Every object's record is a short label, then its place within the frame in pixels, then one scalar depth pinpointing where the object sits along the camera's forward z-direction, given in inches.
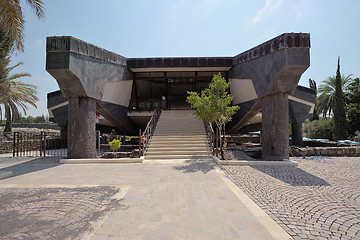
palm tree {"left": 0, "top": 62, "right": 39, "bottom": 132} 691.4
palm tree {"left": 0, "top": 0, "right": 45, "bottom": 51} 247.0
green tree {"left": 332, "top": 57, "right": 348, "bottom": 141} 842.8
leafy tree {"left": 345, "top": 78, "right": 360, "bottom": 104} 1031.2
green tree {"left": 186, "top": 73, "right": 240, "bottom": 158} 339.3
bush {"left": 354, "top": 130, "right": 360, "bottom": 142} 748.3
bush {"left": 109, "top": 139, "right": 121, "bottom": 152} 424.5
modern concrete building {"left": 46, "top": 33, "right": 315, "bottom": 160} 328.8
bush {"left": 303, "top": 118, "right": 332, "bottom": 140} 1061.9
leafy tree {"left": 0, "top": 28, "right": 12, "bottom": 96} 384.4
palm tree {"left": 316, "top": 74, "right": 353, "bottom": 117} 1111.0
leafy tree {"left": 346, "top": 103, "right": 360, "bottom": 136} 902.4
